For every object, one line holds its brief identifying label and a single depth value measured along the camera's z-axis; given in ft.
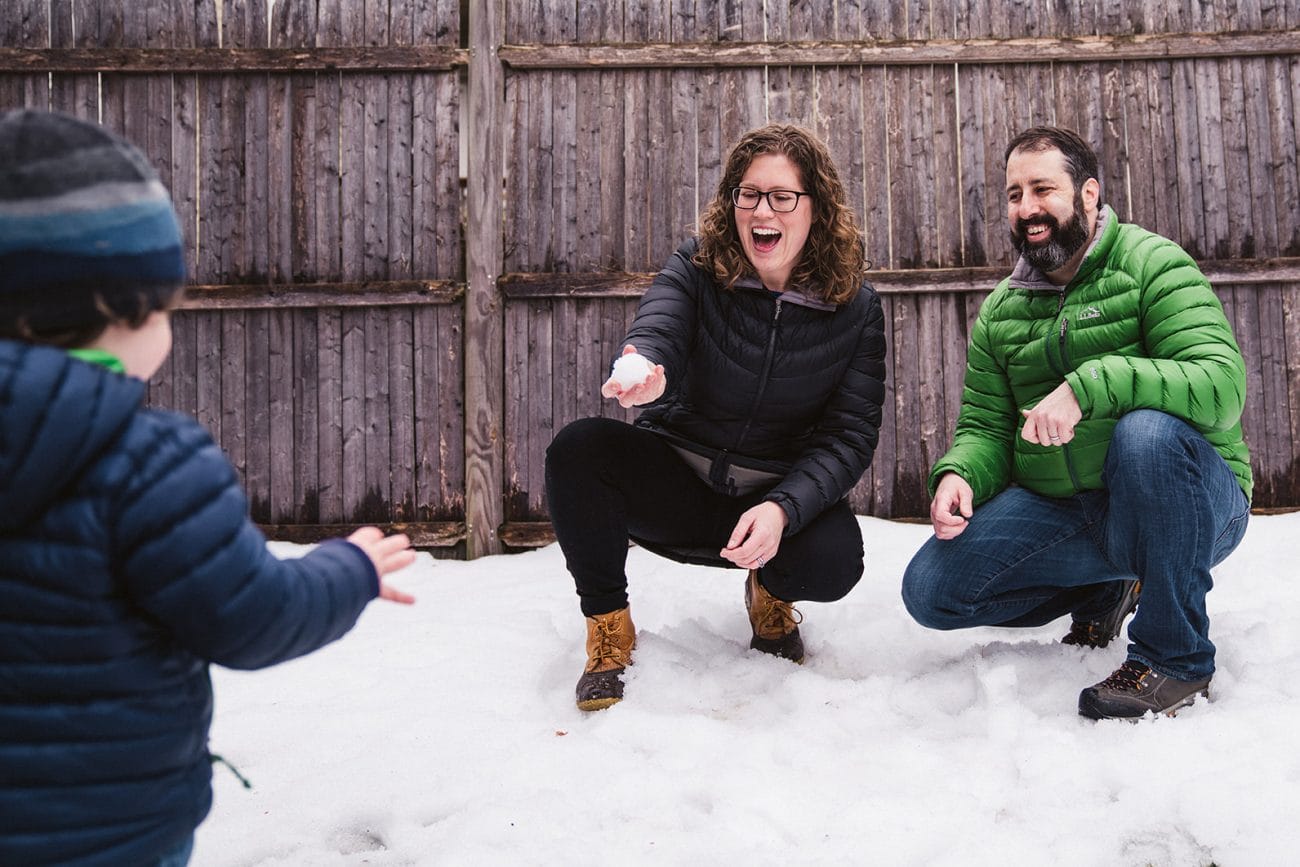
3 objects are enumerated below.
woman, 6.69
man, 5.50
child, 2.46
